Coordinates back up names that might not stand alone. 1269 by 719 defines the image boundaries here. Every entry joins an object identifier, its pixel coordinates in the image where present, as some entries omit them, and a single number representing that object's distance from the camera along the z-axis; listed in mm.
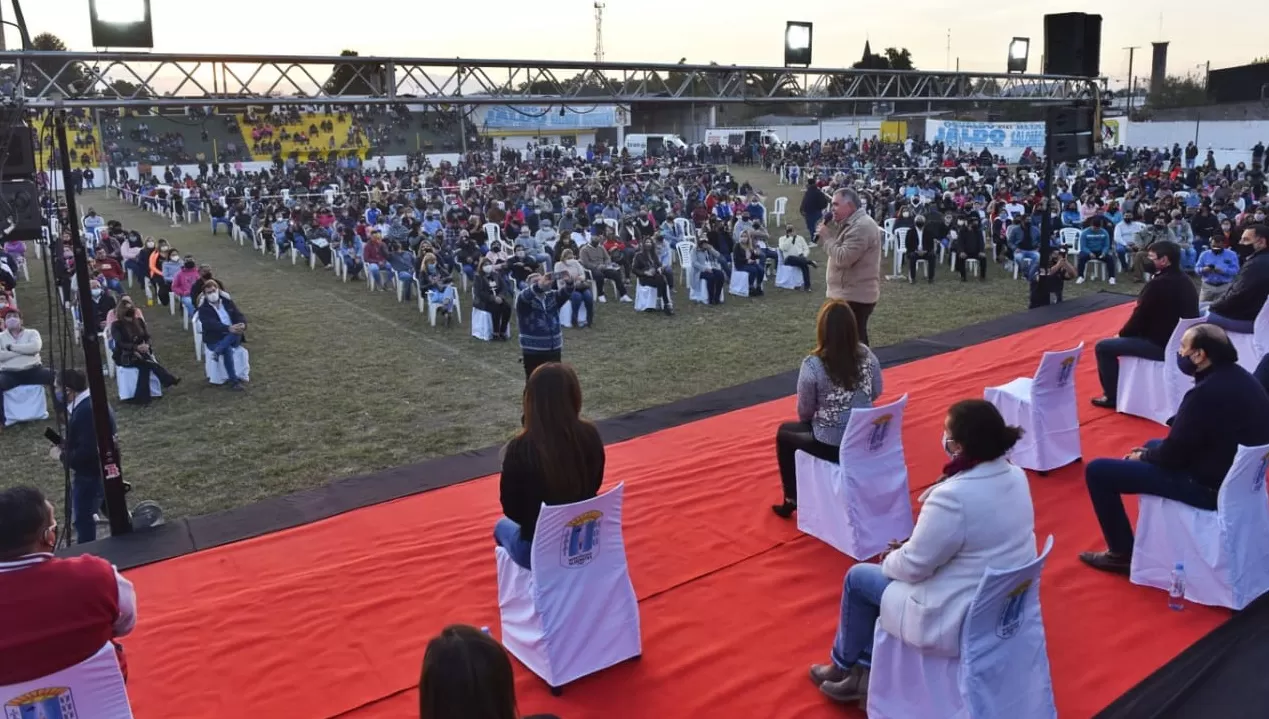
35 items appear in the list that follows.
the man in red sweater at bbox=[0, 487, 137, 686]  2541
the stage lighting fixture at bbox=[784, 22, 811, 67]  12188
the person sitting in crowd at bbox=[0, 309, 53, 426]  7988
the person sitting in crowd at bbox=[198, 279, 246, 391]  9055
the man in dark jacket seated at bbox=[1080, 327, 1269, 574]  3816
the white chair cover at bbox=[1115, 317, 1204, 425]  6258
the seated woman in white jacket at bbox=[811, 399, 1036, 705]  2871
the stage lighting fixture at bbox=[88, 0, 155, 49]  6906
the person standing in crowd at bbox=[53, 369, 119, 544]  5281
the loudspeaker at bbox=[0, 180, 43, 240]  5301
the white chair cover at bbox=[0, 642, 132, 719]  2588
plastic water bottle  4043
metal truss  7426
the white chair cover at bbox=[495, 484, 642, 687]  3428
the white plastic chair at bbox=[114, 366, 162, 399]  8625
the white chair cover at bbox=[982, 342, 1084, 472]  5621
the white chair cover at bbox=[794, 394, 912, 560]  4539
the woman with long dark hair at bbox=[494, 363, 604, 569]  3391
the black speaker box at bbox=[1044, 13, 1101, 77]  12797
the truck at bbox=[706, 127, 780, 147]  43531
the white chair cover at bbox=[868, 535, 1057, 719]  2867
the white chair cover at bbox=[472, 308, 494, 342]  11133
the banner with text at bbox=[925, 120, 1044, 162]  33750
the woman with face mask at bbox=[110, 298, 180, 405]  8531
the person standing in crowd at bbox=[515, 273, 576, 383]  7254
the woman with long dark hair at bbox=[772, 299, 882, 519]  4535
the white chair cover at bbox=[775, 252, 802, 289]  14120
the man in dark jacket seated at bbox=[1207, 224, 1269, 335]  6707
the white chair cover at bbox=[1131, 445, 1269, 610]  3873
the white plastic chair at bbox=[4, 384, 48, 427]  8000
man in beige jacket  6742
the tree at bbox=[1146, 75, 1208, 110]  46062
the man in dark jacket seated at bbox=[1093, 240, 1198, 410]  6312
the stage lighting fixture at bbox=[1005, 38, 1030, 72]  15961
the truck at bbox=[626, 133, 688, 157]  43938
